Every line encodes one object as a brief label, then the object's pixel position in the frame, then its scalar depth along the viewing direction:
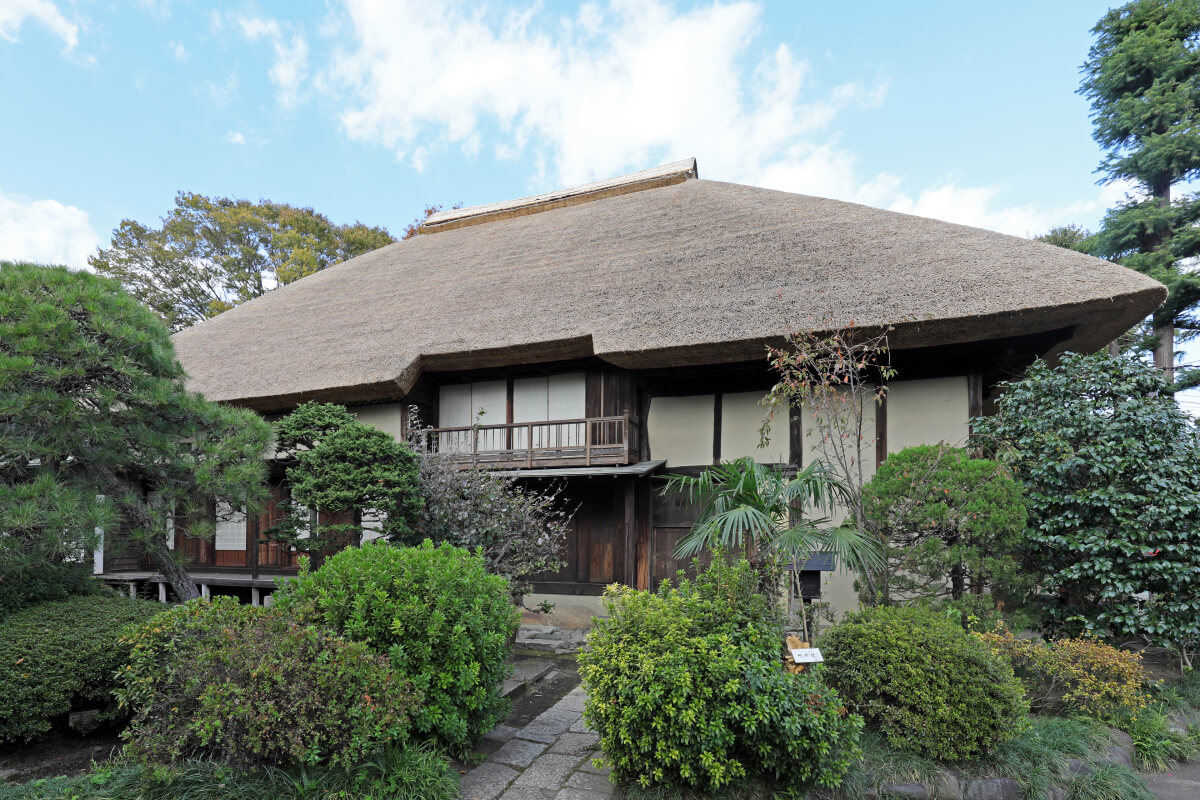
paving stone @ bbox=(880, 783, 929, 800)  3.40
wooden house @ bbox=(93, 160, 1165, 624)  6.82
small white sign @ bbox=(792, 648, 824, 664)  3.28
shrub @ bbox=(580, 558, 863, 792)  3.06
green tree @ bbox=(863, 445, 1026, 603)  4.93
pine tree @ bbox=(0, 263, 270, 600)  4.57
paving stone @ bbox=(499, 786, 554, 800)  3.43
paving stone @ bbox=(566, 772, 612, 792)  3.51
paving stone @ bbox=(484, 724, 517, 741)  4.28
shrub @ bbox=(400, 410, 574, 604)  5.97
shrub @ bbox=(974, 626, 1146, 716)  4.29
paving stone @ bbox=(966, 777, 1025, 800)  3.45
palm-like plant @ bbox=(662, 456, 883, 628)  4.34
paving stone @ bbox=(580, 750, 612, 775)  3.69
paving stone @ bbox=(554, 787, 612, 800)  3.41
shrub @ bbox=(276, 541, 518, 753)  3.51
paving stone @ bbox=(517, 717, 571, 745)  4.29
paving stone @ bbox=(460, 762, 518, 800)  3.46
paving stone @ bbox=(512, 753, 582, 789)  3.60
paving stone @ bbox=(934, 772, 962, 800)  3.44
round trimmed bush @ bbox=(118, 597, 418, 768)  2.93
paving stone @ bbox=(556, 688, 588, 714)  4.98
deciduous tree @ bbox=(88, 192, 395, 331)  18.55
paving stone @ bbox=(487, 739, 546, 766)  3.90
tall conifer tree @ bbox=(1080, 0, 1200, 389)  10.80
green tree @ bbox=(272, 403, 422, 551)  6.26
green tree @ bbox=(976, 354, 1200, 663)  4.94
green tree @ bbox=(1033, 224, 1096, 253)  15.28
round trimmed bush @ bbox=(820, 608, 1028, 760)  3.50
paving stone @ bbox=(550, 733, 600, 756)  4.05
